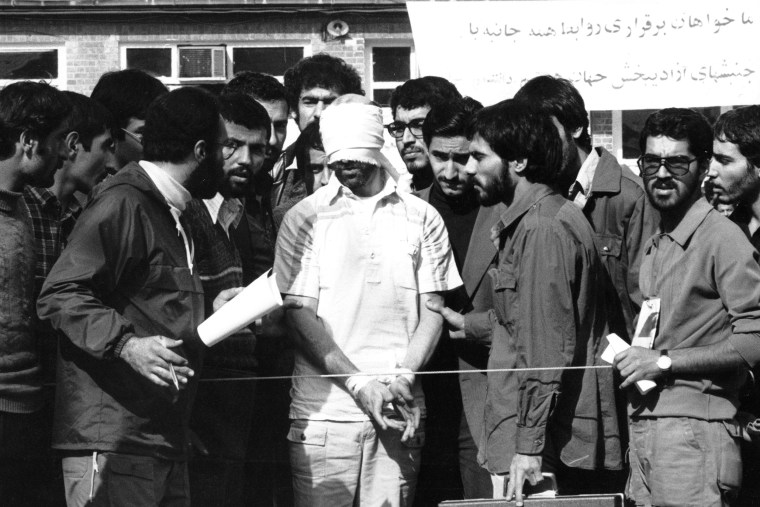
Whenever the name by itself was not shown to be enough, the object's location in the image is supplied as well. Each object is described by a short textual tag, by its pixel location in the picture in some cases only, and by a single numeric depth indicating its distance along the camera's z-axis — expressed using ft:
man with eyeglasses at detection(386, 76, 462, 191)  19.24
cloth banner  32.81
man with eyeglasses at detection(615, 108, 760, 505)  13.41
